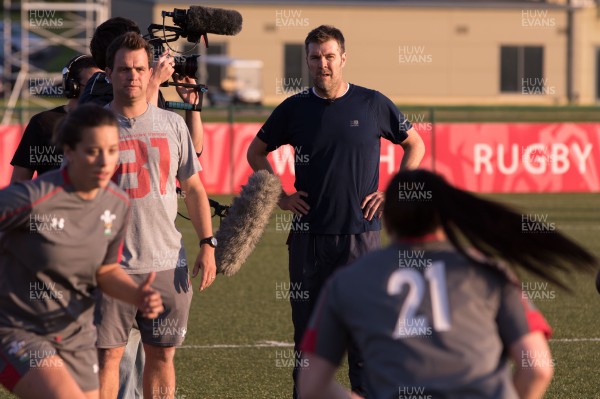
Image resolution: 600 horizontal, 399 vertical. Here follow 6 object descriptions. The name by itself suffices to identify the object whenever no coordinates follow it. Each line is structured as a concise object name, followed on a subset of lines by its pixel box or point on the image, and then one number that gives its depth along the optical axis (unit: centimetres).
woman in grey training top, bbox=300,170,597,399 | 710
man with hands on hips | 1375
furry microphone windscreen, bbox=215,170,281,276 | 1315
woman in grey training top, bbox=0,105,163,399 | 924
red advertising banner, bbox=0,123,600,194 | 4303
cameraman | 1253
